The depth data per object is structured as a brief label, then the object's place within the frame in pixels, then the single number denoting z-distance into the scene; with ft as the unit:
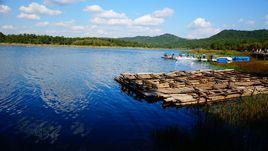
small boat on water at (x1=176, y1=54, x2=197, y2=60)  290.25
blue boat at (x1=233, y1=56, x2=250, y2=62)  223.30
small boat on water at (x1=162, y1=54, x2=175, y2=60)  309.83
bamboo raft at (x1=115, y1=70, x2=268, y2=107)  75.26
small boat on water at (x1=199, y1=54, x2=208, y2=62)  271.80
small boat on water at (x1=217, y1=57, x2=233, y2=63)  231.09
